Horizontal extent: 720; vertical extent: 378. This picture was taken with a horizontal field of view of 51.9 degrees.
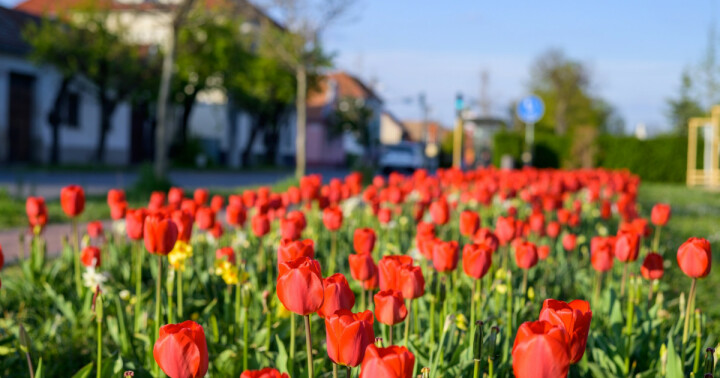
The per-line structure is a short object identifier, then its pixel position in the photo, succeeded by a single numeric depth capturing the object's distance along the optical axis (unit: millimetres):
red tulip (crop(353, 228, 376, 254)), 2879
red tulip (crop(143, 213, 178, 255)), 2428
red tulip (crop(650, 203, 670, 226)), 4277
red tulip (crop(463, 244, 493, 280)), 2496
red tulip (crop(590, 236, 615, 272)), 3166
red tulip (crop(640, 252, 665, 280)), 2957
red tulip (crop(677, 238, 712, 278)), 2381
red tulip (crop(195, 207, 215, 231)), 3980
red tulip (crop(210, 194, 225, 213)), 4734
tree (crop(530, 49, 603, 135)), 58125
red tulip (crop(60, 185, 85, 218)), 3604
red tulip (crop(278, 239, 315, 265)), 2127
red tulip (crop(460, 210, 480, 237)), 3596
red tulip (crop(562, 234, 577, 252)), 4281
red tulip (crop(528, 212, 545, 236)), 4430
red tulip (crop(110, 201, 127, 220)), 4082
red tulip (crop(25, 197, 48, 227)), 3916
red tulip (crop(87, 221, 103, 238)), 4359
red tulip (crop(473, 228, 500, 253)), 3164
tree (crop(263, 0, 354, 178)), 18734
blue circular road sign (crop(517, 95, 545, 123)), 17109
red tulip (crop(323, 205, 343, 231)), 3850
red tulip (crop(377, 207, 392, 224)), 4625
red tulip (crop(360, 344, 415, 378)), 1251
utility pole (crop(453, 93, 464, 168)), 16672
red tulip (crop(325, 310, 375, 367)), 1452
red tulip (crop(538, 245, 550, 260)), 4034
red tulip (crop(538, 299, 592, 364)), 1484
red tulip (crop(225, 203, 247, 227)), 4055
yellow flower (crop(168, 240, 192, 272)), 3111
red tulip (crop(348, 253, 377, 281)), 2355
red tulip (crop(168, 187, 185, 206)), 4473
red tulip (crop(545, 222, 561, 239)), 4670
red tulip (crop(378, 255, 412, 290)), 2158
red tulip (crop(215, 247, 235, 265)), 3488
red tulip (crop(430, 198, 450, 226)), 4256
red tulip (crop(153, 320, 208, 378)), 1457
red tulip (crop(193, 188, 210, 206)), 4773
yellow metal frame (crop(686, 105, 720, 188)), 25156
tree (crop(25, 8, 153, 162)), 25719
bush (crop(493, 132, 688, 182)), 28578
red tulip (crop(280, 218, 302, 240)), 3295
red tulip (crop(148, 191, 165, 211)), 4166
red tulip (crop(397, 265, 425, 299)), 2139
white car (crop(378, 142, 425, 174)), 33375
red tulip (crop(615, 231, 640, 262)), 2990
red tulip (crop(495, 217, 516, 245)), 3574
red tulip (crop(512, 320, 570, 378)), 1304
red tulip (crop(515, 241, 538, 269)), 3107
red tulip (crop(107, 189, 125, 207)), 4148
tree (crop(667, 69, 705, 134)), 44019
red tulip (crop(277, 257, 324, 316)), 1611
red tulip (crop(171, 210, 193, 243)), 3045
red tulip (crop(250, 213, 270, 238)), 3525
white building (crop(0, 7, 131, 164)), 25859
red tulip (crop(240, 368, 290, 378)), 1246
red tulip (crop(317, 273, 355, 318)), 1647
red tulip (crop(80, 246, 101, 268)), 3570
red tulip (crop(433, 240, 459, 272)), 2633
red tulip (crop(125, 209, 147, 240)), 3049
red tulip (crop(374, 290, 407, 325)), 1911
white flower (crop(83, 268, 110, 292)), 3439
